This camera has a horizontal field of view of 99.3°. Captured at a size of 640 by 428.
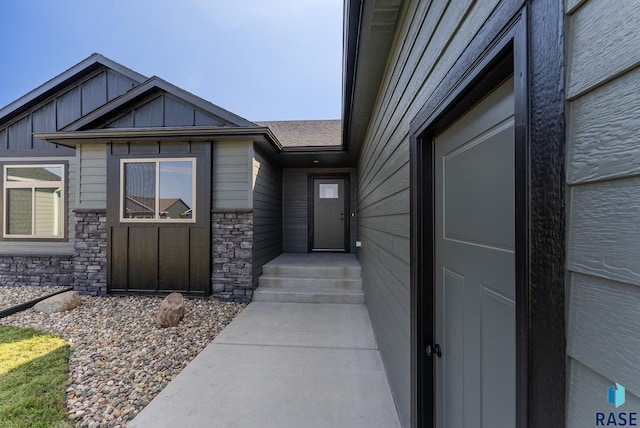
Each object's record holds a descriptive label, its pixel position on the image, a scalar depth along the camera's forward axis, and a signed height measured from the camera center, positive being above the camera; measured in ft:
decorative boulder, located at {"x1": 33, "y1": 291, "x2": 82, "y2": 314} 12.96 -4.28
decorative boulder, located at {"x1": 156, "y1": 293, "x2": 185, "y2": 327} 11.39 -4.16
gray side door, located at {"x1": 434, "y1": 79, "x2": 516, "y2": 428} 2.69 -0.62
